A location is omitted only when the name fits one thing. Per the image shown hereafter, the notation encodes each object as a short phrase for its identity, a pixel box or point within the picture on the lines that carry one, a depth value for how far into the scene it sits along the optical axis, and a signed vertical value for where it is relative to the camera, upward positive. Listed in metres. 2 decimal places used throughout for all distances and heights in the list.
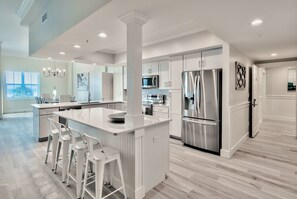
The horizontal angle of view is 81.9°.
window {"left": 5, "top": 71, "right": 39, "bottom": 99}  9.14 +0.70
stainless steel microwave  5.24 +0.47
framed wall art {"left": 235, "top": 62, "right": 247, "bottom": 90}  3.90 +0.47
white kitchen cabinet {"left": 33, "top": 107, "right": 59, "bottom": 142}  4.40 -0.64
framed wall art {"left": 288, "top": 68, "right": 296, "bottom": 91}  6.73 +0.64
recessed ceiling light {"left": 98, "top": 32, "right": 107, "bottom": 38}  2.93 +1.09
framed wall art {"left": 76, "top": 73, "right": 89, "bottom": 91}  9.00 +0.82
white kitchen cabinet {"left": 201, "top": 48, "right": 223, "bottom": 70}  3.74 +0.83
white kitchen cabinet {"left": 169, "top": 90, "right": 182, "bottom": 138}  4.58 -0.44
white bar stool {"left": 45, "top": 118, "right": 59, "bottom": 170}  2.95 -0.72
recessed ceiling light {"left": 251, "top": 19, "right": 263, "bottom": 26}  2.38 +1.05
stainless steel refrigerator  3.57 -0.29
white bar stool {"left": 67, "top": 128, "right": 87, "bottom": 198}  2.21 -0.79
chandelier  9.98 +1.34
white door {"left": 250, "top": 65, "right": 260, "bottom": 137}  4.82 -0.15
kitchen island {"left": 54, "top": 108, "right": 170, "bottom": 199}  2.15 -0.71
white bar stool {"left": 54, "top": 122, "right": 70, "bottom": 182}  2.59 -0.81
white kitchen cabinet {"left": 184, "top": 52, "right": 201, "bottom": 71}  4.12 +0.86
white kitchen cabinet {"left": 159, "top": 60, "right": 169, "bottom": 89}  5.07 +0.66
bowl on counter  2.52 -0.33
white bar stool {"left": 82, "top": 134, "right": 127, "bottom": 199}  1.95 -0.74
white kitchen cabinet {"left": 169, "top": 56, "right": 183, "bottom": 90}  4.50 +0.66
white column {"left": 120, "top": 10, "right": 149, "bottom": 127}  2.22 +0.38
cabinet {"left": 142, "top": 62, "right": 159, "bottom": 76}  5.33 +0.90
